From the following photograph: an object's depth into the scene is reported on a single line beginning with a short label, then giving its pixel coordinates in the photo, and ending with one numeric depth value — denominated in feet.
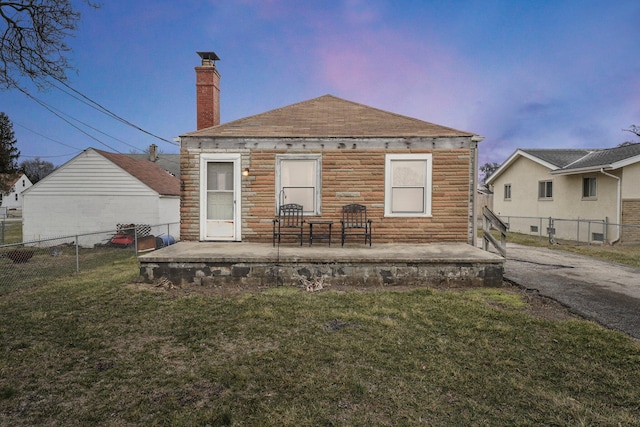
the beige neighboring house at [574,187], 44.01
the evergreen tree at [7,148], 97.12
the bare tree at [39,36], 29.09
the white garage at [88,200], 46.06
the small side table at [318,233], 26.53
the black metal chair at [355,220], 27.98
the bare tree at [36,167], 220.86
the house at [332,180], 28.09
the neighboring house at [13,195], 153.07
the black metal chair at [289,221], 27.91
